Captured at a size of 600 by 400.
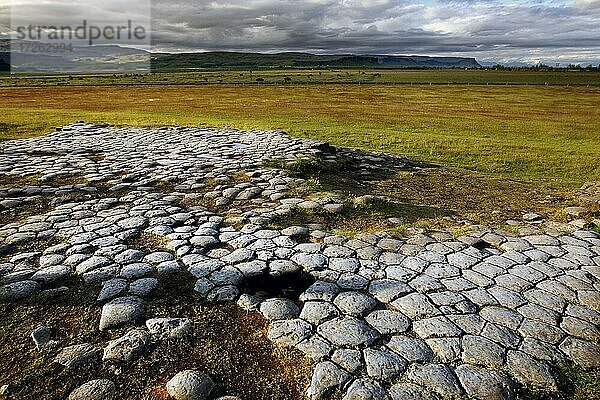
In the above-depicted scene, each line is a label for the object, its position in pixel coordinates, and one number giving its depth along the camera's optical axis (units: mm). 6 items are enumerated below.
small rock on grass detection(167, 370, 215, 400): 3236
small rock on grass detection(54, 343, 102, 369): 3535
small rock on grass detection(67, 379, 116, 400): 3227
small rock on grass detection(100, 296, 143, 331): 4035
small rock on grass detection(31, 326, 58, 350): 3738
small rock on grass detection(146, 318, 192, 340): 3873
